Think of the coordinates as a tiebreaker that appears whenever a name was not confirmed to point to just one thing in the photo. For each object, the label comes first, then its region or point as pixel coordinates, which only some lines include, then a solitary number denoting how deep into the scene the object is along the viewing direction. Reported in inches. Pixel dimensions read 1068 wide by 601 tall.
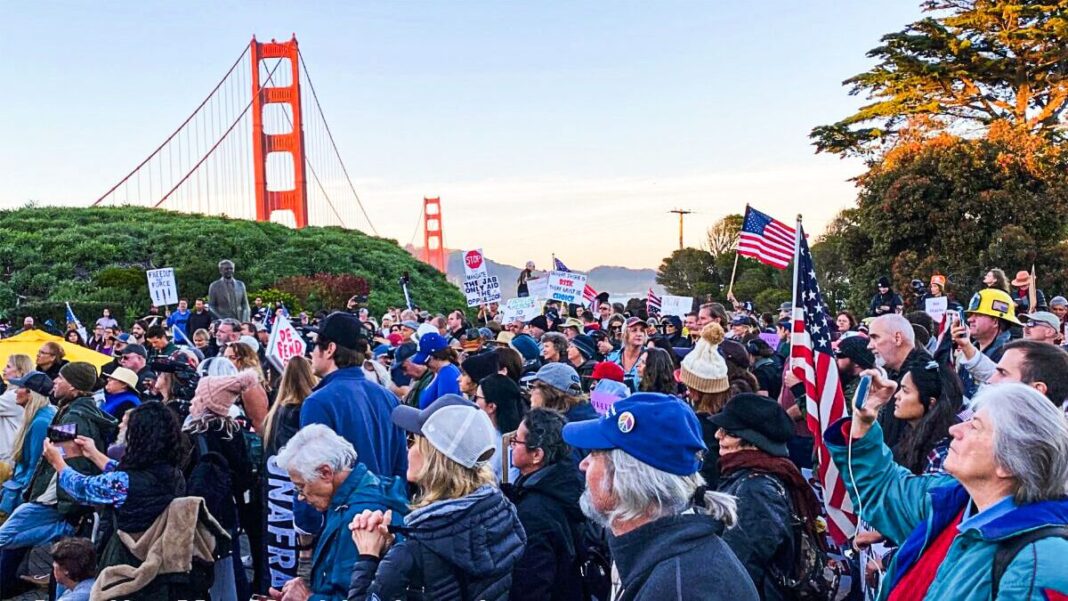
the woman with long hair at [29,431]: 242.5
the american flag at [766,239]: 501.0
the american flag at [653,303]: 665.6
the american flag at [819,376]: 158.9
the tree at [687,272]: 1798.7
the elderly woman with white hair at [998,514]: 85.4
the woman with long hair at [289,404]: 197.8
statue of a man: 590.6
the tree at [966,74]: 1029.2
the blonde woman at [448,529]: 122.7
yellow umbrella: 412.8
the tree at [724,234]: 2058.3
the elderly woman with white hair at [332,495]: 144.1
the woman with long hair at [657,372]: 250.7
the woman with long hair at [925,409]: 169.8
